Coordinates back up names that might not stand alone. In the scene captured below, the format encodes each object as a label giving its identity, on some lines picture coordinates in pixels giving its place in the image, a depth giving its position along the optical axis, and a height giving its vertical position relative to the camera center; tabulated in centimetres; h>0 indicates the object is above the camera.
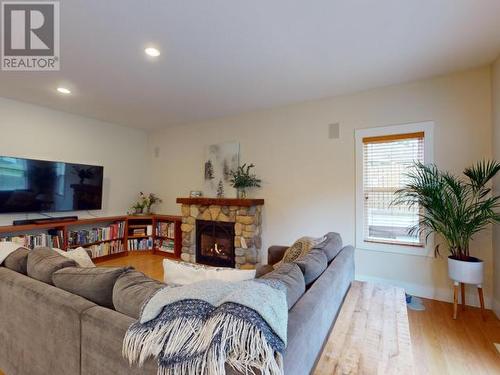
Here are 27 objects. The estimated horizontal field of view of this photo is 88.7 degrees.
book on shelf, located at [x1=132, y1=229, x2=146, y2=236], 495 -79
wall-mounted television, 347 +8
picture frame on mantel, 434 +44
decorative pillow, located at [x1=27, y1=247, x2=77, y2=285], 154 -45
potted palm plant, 242 -15
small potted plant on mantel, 405 +19
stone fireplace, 389 -64
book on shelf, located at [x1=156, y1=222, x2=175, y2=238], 484 -73
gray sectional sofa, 104 -63
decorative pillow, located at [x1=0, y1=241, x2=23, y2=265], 184 -43
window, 303 +13
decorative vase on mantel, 412 -2
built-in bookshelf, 366 -72
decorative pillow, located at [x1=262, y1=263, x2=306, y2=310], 123 -45
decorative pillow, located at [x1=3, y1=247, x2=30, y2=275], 174 -49
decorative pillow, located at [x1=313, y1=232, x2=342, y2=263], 199 -44
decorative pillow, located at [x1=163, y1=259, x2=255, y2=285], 139 -45
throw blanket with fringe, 79 -47
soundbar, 357 -43
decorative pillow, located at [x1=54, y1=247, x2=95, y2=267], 192 -50
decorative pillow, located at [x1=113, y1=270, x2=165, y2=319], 112 -46
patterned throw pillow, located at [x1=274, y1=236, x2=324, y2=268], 224 -50
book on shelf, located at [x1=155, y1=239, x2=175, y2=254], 485 -104
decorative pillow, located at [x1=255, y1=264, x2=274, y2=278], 237 -74
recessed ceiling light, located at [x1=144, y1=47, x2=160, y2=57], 234 +131
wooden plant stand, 250 -105
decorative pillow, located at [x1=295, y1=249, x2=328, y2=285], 152 -46
